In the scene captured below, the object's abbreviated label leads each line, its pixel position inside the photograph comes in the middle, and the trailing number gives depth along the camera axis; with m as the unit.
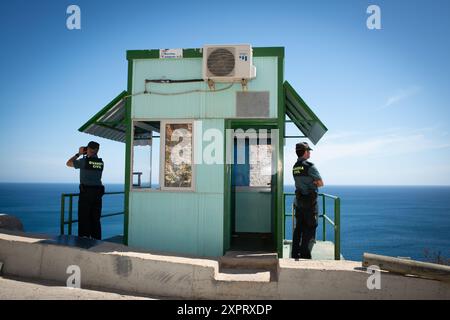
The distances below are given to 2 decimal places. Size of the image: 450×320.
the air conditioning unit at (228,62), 5.76
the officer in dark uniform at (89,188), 6.53
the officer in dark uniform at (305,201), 5.75
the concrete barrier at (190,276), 4.39
